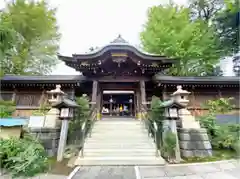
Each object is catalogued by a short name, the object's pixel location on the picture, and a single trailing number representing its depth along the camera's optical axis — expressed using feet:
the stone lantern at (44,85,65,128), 16.17
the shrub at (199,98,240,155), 16.01
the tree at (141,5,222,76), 33.91
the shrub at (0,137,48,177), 10.19
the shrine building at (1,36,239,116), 23.04
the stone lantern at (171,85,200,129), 16.21
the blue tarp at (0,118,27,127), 13.69
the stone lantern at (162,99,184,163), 14.12
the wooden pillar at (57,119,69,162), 13.80
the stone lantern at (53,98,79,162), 14.41
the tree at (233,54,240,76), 35.91
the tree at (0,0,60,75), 36.37
